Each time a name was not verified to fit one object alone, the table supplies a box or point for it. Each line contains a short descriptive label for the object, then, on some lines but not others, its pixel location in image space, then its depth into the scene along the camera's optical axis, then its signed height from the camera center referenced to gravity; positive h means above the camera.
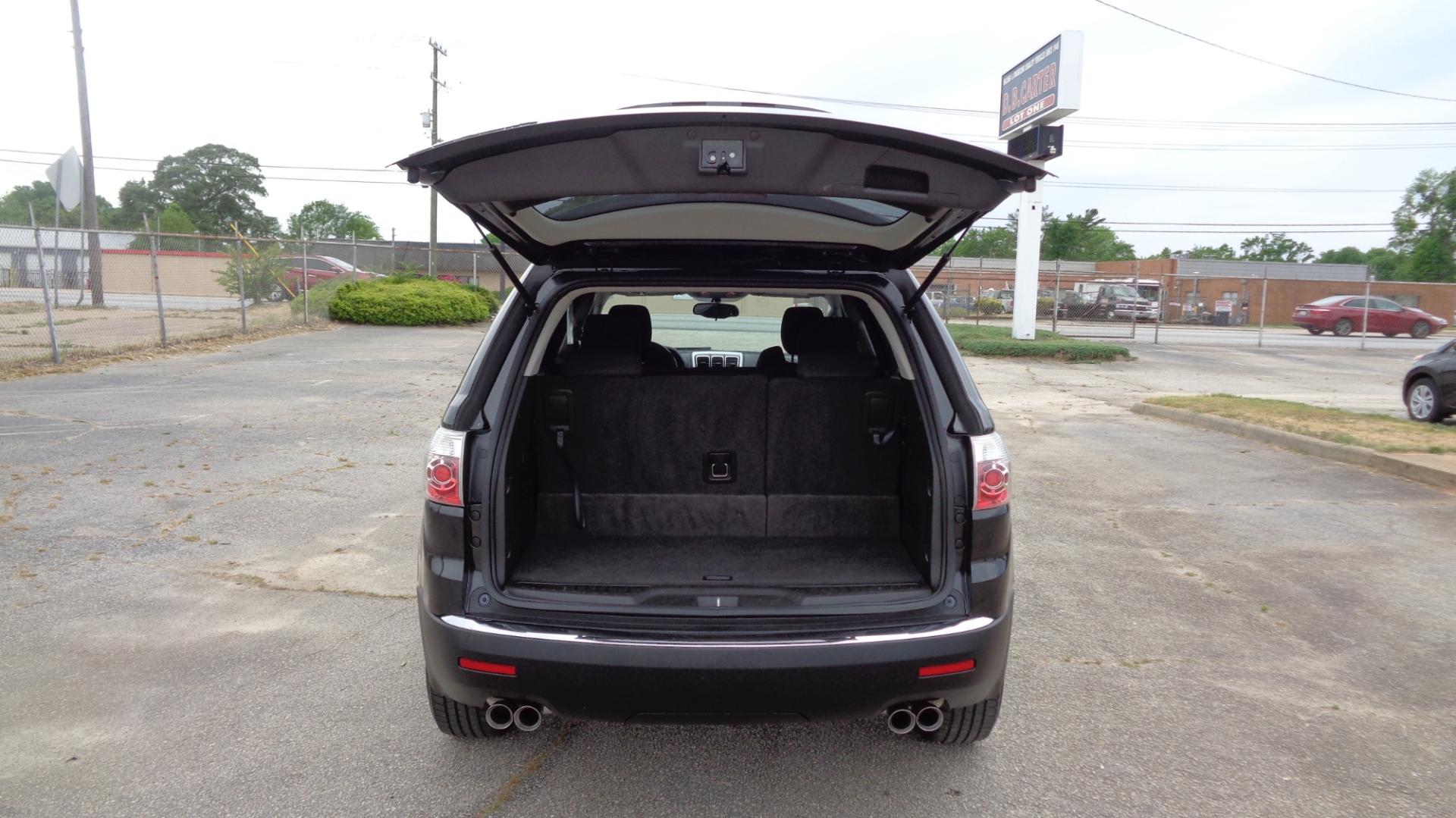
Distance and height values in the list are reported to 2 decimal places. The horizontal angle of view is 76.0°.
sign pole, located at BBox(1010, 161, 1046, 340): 20.95 +0.39
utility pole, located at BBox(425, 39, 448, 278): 36.72 +7.46
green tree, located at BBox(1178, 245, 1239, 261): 93.93 +4.33
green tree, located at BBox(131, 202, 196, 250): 70.37 +4.35
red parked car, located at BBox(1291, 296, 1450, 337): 31.83 -0.69
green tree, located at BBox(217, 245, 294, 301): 20.06 +0.11
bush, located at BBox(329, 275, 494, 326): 22.00 -0.51
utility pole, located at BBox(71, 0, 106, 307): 25.14 +3.49
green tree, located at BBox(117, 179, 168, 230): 80.50 +6.53
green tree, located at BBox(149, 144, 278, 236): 80.19 +8.24
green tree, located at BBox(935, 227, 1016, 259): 80.69 +4.30
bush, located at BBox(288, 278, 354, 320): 20.92 -0.45
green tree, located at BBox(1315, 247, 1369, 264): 91.38 +4.08
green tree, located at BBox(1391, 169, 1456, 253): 60.78 +6.02
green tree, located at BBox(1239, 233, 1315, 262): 91.69 +4.73
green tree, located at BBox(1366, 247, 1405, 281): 68.70 +2.62
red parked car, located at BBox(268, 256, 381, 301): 22.53 +0.26
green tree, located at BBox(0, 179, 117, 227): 88.12 +7.33
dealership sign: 19.59 +4.52
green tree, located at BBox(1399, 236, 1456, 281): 54.31 +2.13
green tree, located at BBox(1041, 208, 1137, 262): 74.06 +4.51
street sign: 12.48 +1.31
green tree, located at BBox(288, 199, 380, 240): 105.94 +6.82
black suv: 2.34 -0.60
